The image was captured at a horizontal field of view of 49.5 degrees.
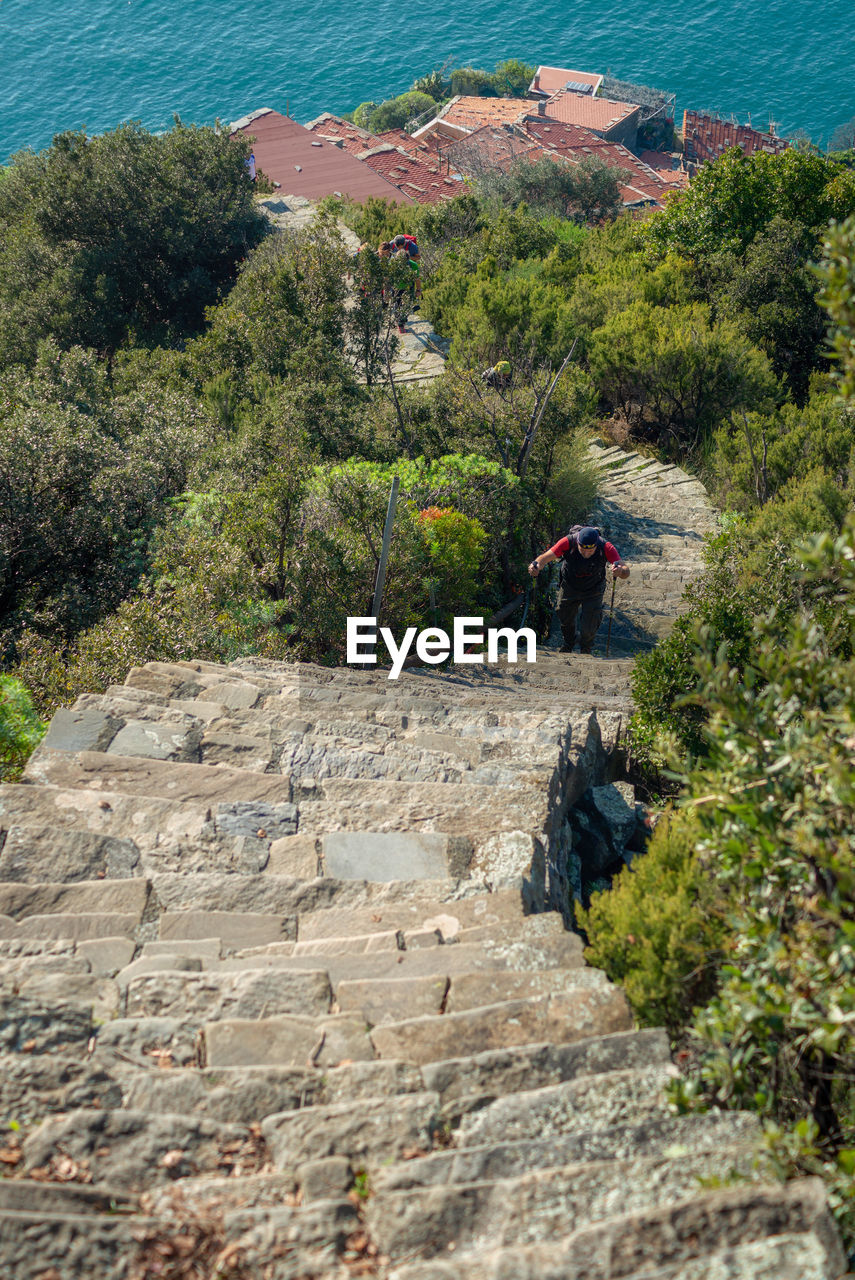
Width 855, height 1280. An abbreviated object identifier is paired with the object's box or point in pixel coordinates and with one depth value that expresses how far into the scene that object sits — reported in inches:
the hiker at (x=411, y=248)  839.5
